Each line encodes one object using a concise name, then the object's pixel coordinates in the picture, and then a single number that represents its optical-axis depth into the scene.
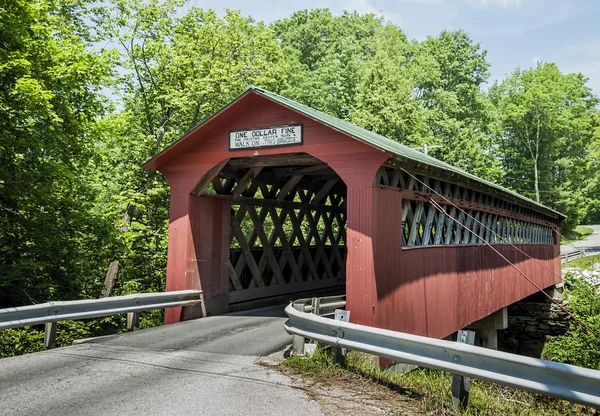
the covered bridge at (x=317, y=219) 7.05
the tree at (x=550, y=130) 36.97
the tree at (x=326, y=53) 30.50
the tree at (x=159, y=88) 17.61
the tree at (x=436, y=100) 27.55
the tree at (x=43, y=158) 10.26
